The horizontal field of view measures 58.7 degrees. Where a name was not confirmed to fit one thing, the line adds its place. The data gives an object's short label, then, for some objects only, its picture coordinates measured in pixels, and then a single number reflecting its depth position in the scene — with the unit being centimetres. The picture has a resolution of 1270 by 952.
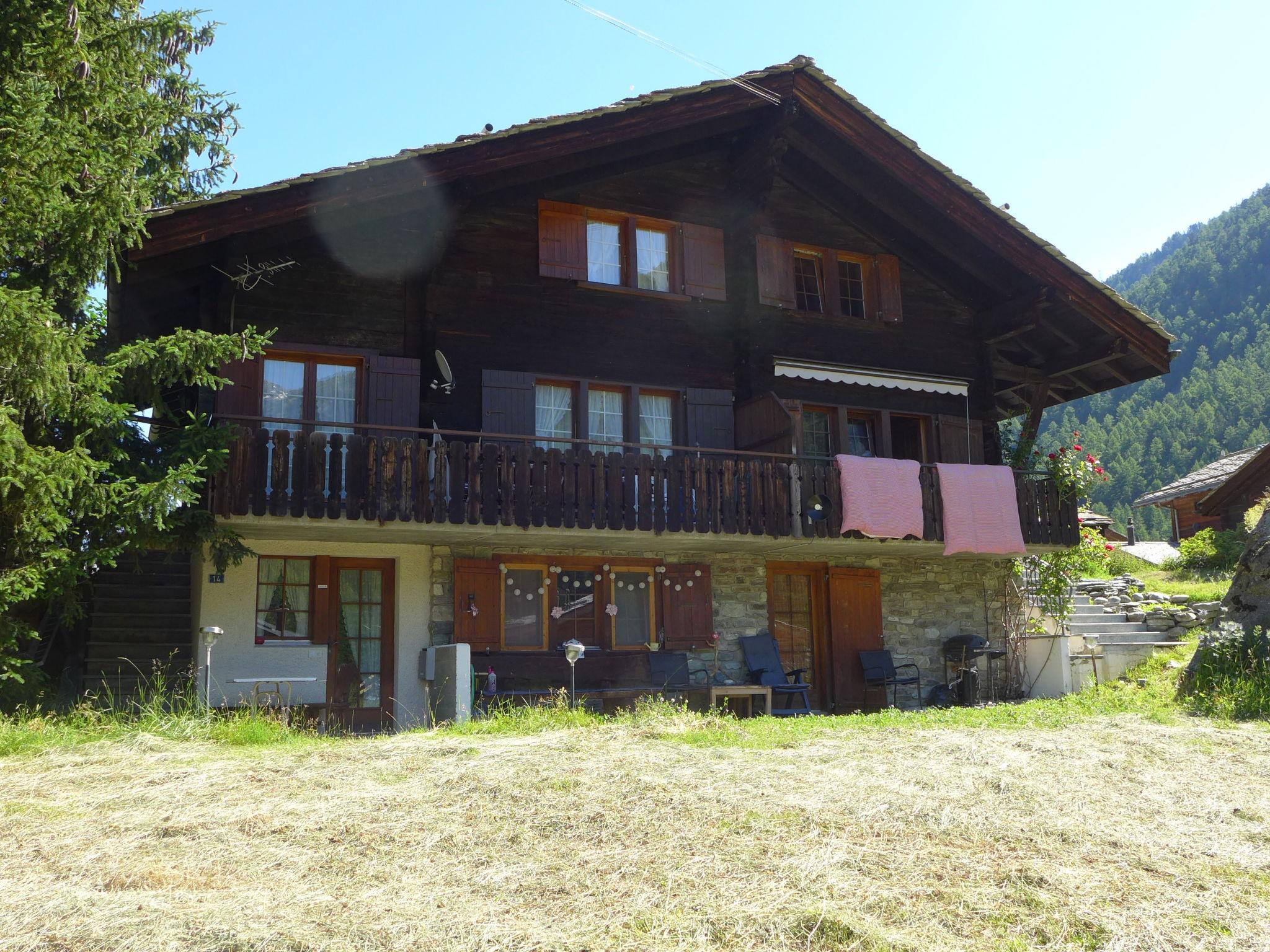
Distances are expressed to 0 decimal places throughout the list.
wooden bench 1233
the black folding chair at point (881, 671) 1433
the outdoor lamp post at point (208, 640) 896
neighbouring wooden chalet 2728
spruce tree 830
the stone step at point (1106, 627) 1695
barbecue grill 1448
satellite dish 1271
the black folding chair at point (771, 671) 1350
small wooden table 1208
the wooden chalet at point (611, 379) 1181
